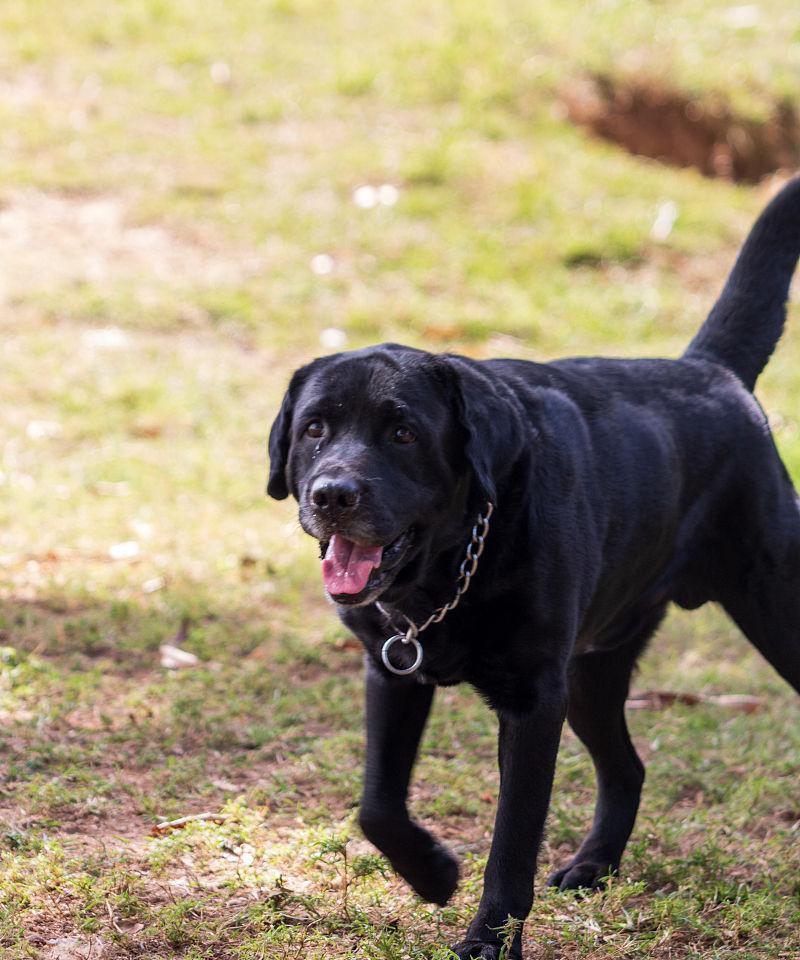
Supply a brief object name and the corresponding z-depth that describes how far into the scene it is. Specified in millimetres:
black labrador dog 6430
